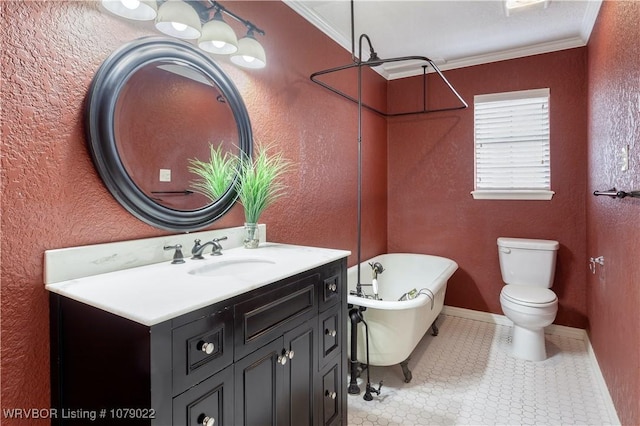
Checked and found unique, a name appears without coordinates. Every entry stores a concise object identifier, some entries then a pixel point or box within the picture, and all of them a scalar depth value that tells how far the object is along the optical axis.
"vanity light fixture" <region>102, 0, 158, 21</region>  1.24
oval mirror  1.25
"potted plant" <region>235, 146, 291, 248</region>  1.70
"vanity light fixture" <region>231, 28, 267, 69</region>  1.71
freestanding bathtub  2.01
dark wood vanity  0.84
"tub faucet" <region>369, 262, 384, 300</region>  2.58
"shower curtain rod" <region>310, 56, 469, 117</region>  2.34
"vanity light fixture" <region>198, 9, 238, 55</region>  1.50
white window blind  2.96
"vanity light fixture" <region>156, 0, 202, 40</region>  1.33
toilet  2.42
